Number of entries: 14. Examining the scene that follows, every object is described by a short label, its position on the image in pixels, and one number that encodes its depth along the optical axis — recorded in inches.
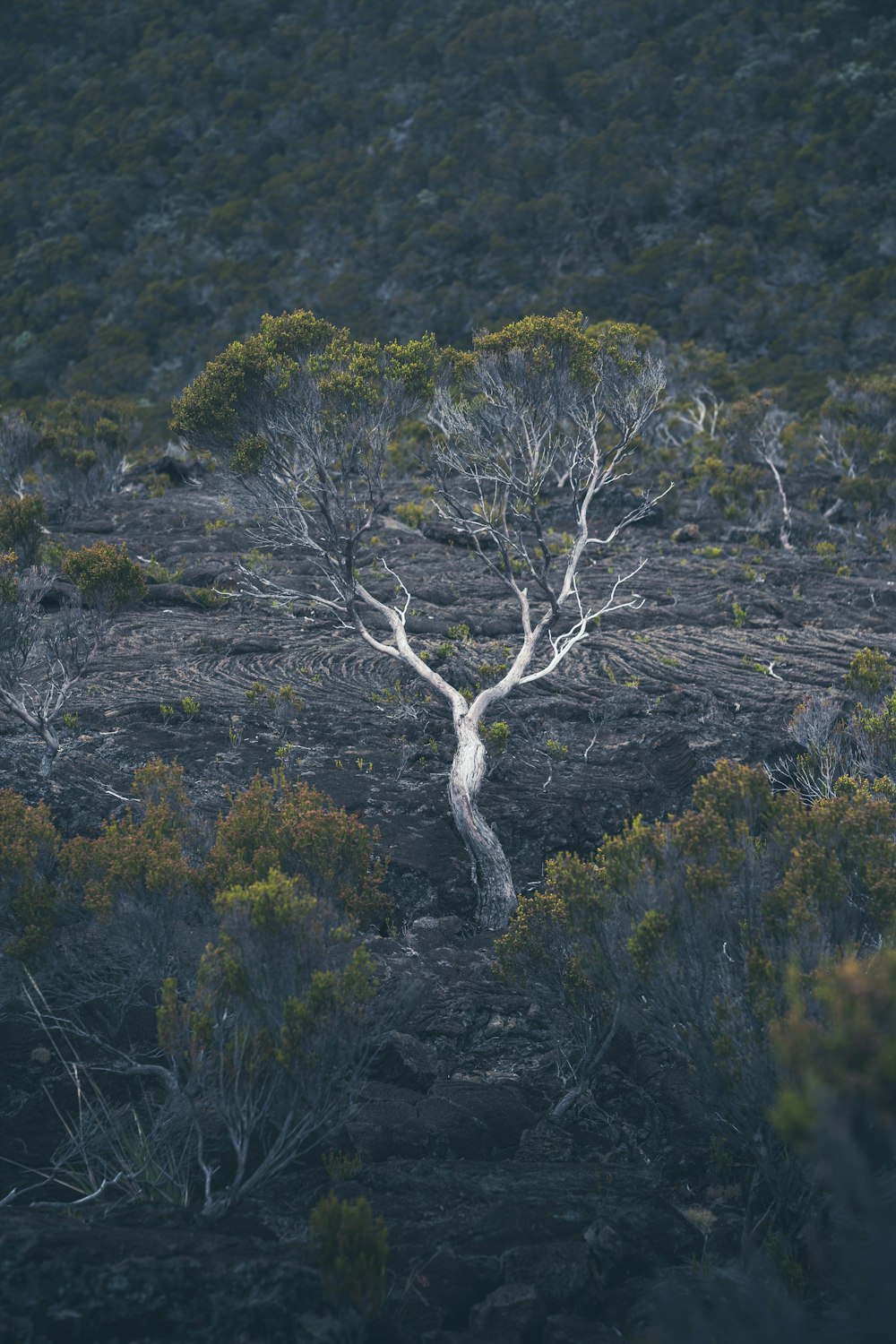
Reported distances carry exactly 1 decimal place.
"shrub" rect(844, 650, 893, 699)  568.7
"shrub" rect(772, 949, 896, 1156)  210.7
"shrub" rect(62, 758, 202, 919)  349.7
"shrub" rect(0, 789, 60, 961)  350.9
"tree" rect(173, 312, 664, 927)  646.5
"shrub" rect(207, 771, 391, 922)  362.9
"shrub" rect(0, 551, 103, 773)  546.0
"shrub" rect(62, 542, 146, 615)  587.2
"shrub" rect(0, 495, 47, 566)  685.3
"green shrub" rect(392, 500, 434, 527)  1092.5
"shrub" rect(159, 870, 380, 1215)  298.2
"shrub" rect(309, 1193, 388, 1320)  247.8
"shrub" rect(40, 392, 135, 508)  1120.2
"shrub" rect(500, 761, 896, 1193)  295.3
